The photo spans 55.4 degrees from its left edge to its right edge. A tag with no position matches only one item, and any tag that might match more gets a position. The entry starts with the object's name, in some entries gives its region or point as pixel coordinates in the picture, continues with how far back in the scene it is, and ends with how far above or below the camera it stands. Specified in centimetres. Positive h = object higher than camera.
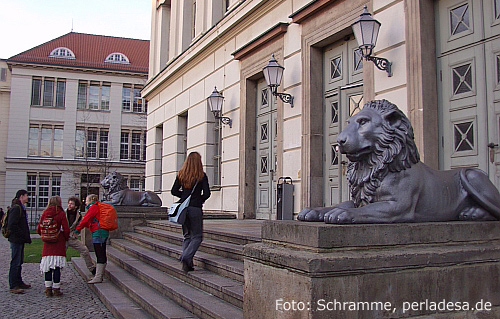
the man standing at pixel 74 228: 902 -52
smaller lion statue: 1411 +29
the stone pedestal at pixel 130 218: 1288 -40
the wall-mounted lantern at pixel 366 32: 845 +309
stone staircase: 564 -113
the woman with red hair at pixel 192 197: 698 +11
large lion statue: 418 +26
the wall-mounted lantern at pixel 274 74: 1156 +317
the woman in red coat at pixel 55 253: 800 -84
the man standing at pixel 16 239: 855 -66
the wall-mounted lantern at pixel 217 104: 1555 +328
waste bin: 1112 +12
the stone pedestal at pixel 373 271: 348 -51
